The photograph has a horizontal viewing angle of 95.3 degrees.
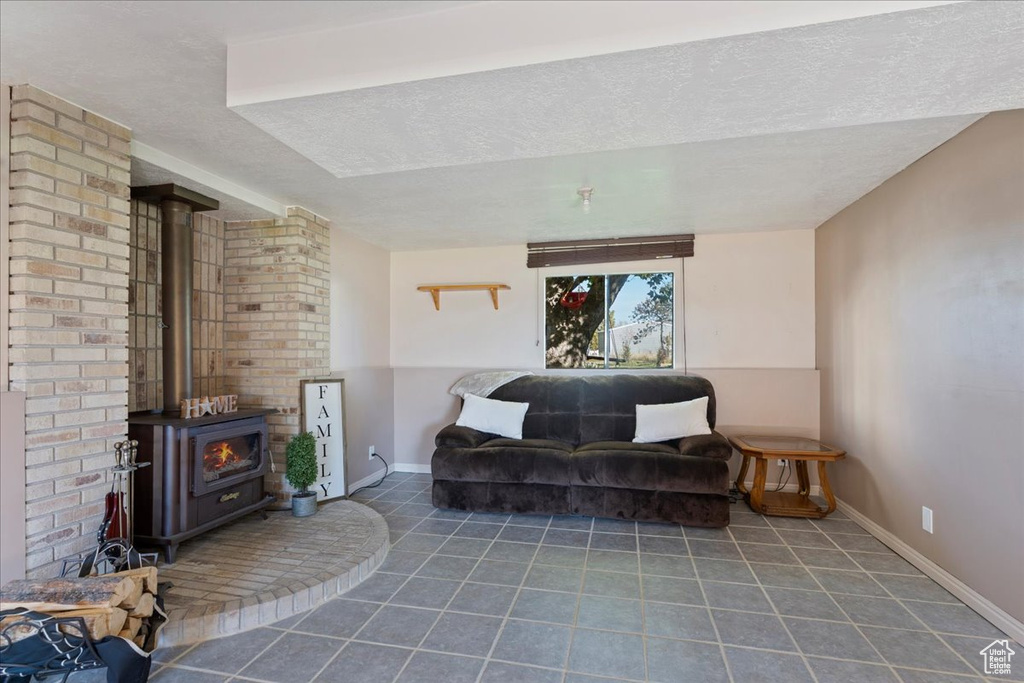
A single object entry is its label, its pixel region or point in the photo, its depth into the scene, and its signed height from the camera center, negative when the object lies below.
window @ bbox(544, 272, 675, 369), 4.46 +0.27
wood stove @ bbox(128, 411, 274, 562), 2.52 -0.72
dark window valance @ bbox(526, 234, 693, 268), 4.35 +0.94
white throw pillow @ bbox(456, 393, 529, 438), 4.06 -0.60
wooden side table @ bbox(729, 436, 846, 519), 3.35 -0.95
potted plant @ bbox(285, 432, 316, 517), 3.26 -0.84
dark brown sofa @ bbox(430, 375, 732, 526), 3.29 -0.84
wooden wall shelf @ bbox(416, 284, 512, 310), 4.67 +0.62
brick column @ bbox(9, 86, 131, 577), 1.94 +0.19
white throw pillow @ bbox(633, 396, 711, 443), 3.73 -0.59
